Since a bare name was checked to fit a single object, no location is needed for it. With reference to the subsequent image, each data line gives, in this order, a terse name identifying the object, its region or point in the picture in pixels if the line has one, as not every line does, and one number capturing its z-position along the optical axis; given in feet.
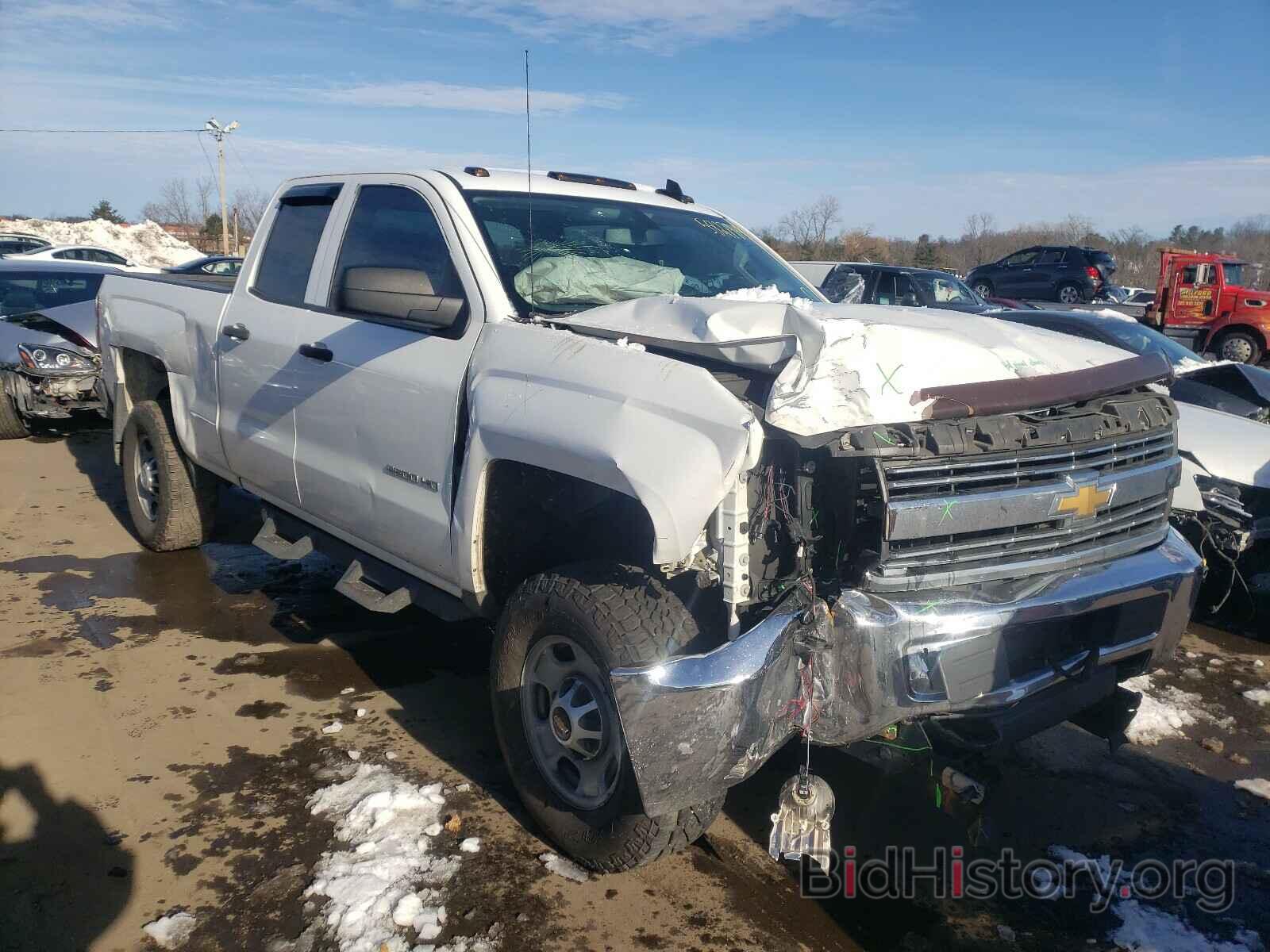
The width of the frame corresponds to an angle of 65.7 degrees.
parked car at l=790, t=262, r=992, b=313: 43.27
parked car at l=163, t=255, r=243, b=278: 56.80
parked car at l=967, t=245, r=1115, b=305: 86.94
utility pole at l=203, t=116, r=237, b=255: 120.37
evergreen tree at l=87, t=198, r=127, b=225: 161.17
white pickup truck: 8.48
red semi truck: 65.51
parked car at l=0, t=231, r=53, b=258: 85.71
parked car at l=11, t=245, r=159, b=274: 67.18
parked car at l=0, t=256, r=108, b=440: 30.53
